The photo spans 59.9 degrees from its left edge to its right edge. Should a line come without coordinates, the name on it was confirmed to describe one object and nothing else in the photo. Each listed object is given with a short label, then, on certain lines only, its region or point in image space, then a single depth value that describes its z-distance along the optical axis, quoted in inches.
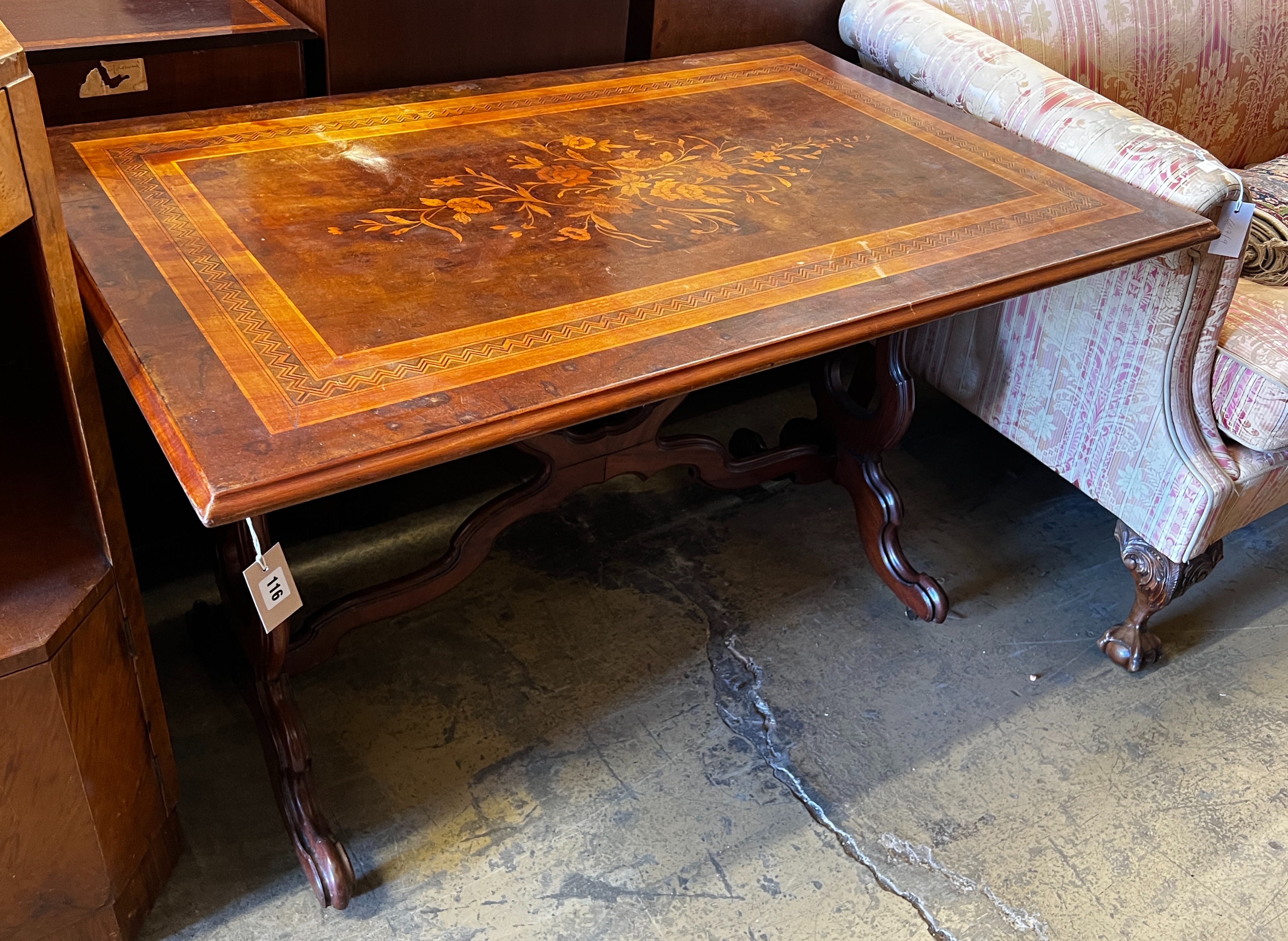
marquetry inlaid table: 41.2
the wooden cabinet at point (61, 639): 42.5
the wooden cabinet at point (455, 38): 64.4
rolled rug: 78.2
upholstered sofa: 66.8
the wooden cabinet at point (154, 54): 57.8
